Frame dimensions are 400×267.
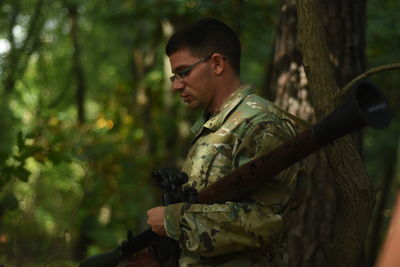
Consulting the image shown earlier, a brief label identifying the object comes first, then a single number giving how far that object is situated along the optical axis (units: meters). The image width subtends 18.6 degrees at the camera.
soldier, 4.87
